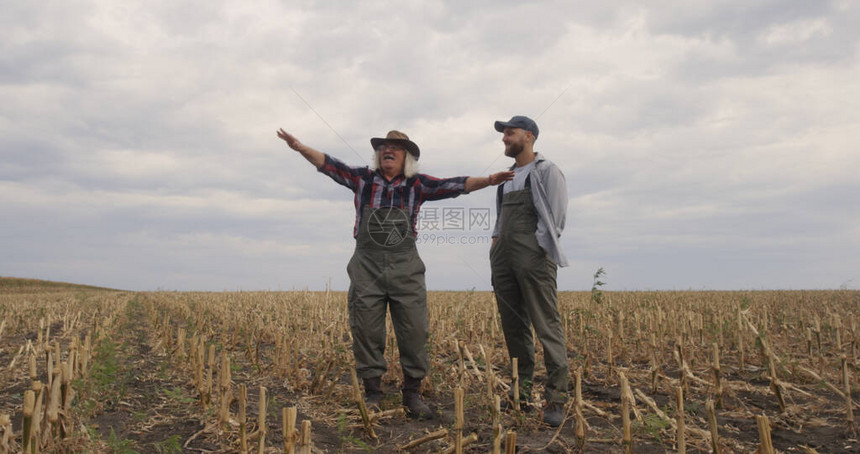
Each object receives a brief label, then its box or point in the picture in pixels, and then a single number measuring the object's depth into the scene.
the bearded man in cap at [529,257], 4.44
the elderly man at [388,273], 4.49
